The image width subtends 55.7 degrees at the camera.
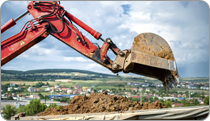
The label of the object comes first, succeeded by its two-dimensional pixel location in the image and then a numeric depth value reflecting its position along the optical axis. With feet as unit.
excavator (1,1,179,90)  17.56
